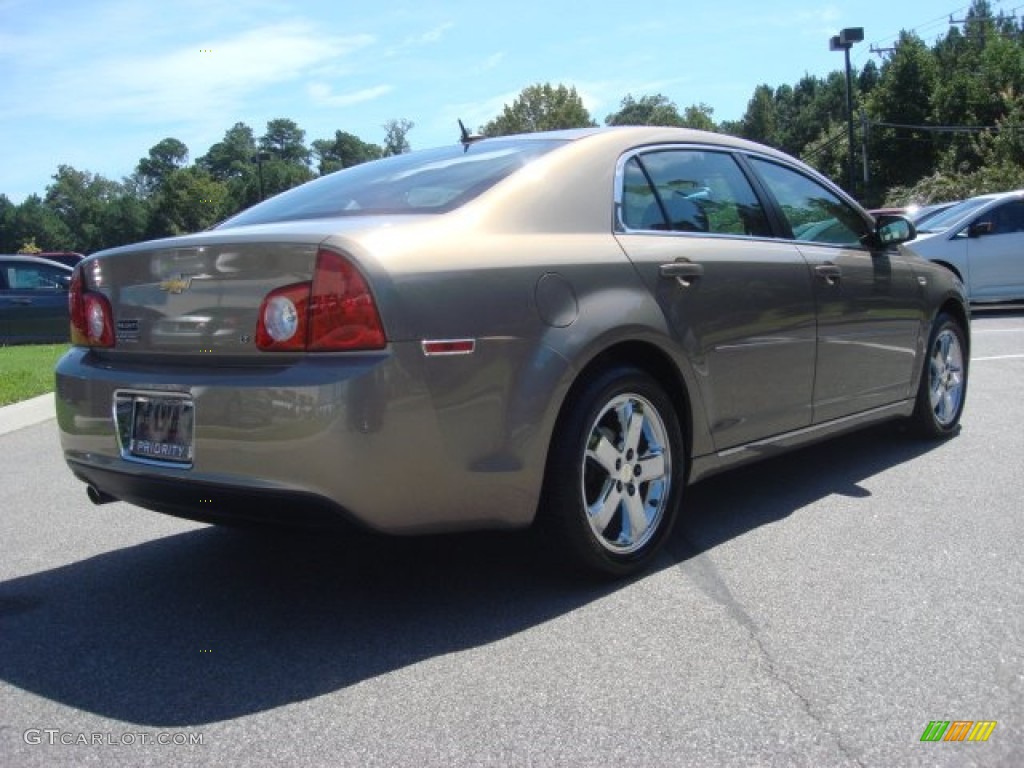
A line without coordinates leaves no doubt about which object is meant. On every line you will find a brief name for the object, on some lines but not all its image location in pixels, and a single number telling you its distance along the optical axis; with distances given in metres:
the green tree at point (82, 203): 119.21
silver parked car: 13.77
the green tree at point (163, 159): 137.62
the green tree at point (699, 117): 109.88
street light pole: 32.66
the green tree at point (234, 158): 122.58
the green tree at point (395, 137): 102.81
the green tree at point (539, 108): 90.56
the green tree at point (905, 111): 56.03
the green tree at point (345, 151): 120.92
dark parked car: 16.61
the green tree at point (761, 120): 119.19
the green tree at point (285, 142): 132.88
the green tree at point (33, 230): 116.00
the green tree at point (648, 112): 109.25
